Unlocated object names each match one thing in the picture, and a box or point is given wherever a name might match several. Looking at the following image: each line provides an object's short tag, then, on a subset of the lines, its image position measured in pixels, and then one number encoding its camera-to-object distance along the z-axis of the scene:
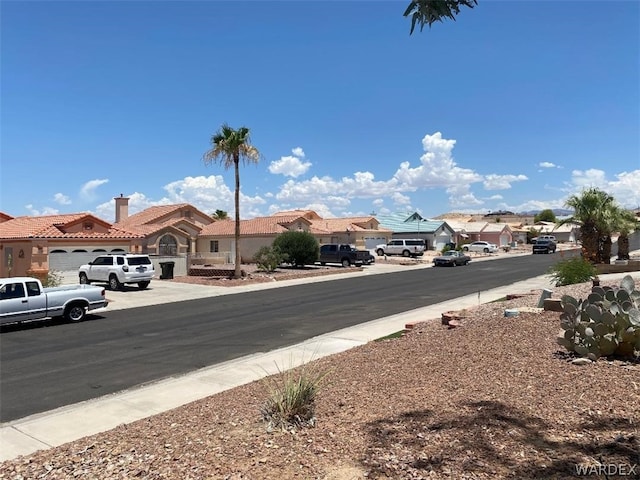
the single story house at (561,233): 100.12
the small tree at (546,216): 140.55
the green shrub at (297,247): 40.06
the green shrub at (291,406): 5.46
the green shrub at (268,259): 35.66
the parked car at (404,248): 57.10
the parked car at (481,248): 66.62
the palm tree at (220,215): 80.47
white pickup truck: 15.52
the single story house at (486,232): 82.56
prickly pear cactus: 6.88
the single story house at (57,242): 28.77
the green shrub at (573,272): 16.61
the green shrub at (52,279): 23.19
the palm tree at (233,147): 29.89
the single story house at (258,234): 47.47
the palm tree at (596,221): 23.69
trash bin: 33.06
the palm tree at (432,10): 5.40
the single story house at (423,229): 68.94
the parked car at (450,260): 45.12
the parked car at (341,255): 44.19
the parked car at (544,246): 61.53
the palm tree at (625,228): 24.17
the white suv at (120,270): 26.80
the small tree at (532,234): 96.43
